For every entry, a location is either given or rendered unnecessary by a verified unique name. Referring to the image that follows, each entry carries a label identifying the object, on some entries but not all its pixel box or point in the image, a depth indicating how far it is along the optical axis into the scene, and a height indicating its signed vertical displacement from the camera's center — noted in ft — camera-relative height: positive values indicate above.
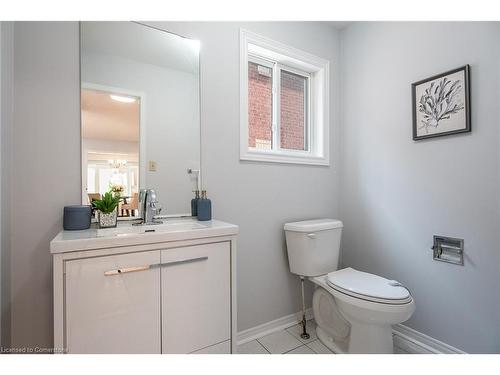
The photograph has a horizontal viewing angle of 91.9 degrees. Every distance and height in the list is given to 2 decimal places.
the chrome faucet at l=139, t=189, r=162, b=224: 4.50 -0.31
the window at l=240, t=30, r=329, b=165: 5.70 +2.39
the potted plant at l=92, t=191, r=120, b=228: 3.99 -0.33
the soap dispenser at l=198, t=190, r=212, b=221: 4.80 -0.39
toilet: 4.22 -1.99
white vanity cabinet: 2.90 -1.38
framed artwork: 4.62 +1.72
